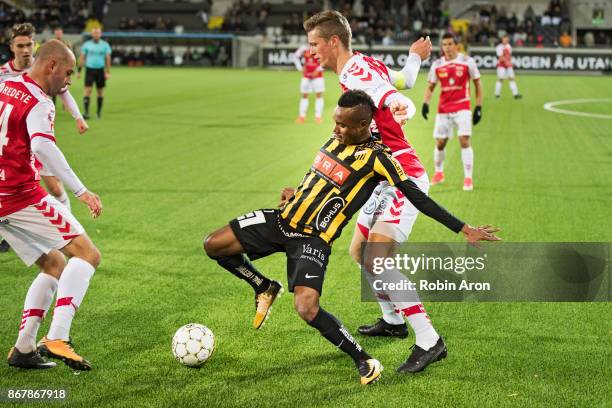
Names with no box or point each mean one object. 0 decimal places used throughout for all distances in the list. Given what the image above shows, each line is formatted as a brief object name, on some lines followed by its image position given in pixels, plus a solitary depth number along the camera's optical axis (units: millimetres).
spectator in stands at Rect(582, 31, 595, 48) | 47831
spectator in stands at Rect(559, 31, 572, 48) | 45719
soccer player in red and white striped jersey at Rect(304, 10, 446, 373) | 5637
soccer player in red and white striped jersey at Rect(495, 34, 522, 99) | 29447
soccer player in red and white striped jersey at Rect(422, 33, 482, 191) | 13102
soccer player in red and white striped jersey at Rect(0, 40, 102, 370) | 5301
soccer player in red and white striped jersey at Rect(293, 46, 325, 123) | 22516
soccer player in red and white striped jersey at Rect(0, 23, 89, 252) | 8641
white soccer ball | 5625
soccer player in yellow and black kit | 5281
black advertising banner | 42375
